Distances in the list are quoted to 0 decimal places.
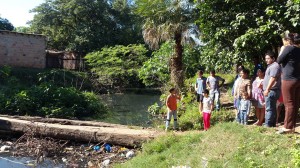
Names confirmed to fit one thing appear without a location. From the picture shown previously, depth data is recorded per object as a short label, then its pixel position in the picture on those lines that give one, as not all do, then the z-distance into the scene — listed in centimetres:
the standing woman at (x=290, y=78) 581
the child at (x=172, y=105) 993
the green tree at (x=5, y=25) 4322
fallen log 934
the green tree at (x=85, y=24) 3450
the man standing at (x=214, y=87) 1166
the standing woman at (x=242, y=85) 840
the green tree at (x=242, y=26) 854
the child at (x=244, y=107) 835
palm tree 1606
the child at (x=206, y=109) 894
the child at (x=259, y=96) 825
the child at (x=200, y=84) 1209
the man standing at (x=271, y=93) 694
